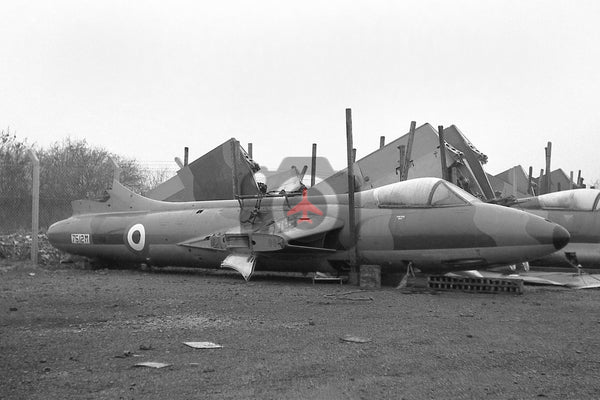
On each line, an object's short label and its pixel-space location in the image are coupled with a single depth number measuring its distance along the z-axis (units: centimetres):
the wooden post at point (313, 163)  1647
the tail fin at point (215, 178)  1273
